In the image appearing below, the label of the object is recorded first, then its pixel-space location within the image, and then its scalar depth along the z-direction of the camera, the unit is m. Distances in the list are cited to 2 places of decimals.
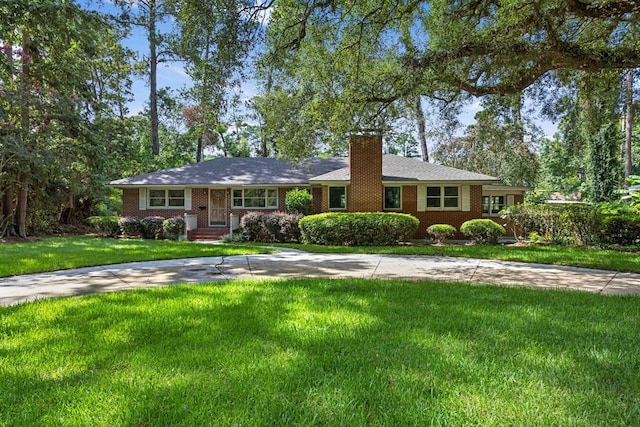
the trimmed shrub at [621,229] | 11.96
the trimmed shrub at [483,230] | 14.52
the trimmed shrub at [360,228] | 13.77
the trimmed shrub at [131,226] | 17.34
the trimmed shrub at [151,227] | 17.41
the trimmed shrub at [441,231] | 15.13
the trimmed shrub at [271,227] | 15.40
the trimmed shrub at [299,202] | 16.78
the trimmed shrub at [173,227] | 17.08
